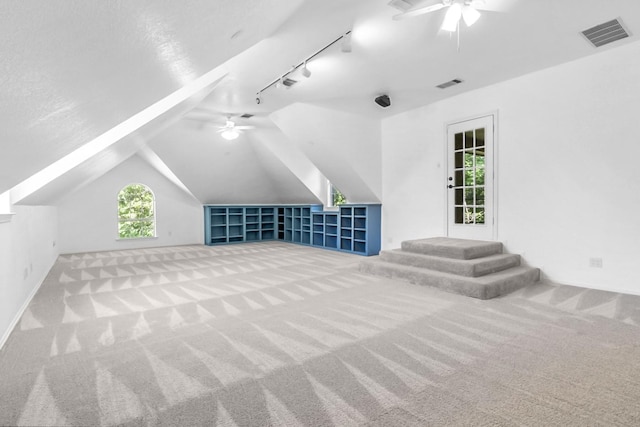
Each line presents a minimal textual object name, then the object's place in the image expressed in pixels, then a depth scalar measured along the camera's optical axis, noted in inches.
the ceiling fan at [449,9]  109.3
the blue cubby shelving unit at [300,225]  285.6
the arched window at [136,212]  349.7
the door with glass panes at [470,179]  207.6
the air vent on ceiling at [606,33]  135.7
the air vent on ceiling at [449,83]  195.9
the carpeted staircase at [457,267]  160.7
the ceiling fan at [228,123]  247.6
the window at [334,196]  370.0
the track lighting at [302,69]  137.0
